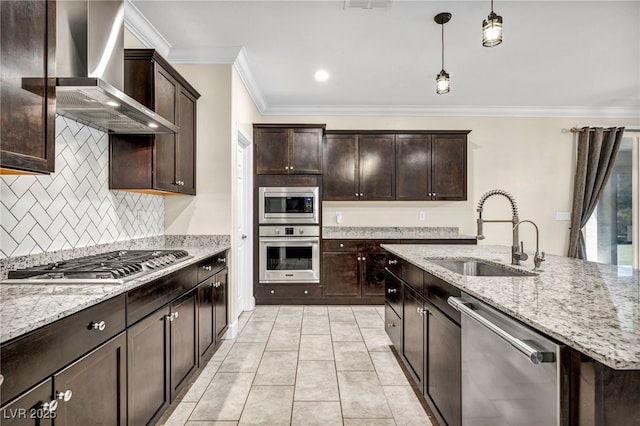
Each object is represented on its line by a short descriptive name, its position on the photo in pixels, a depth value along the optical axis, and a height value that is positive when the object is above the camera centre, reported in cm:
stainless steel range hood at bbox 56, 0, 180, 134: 163 +85
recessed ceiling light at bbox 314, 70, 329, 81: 377 +160
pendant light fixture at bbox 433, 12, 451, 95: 266 +113
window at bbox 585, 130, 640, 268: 498 +7
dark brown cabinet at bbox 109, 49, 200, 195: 249 +56
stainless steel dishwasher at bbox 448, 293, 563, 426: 92 -50
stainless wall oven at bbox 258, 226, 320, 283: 444 -51
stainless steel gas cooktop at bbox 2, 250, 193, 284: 149 -27
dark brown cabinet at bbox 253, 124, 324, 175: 445 +89
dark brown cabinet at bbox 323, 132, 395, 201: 471 +71
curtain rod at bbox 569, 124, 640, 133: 496 +129
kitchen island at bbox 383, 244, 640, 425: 78 -29
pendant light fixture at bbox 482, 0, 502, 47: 195 +108
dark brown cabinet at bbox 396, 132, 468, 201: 470 +70
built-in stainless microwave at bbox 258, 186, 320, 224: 444 +14
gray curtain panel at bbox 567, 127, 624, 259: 489 +65
